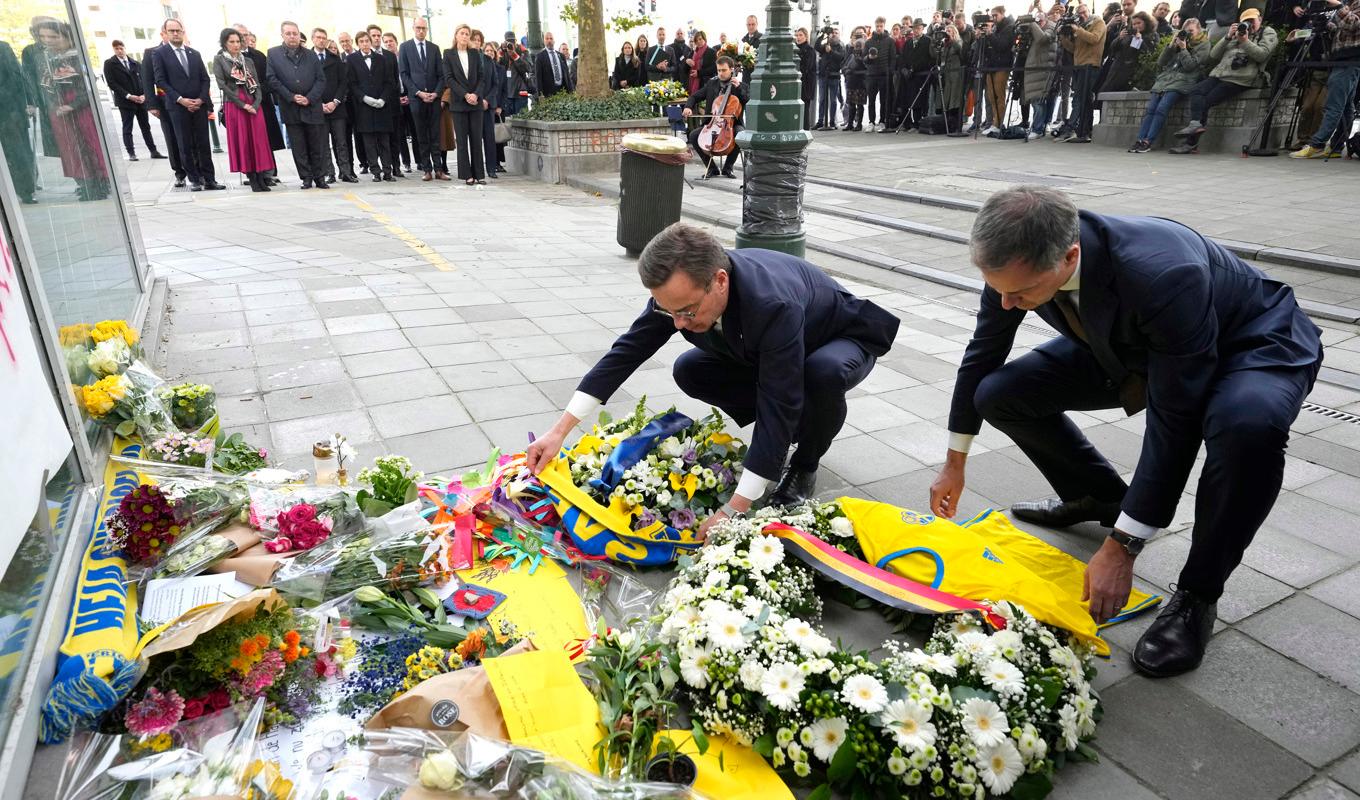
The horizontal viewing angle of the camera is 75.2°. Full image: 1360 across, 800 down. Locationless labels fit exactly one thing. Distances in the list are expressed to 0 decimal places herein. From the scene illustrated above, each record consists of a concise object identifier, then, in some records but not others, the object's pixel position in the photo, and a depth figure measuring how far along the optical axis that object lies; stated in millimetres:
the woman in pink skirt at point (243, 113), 11414
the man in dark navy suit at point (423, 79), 12969
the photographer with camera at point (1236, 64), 12031
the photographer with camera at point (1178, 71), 12531
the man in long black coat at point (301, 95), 11898
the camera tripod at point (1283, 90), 11867
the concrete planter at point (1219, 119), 12633
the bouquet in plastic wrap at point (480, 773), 1889
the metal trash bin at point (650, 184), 7871
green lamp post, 5586
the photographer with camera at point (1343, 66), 11172
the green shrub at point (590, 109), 13414
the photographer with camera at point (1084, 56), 14383
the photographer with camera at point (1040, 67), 15148
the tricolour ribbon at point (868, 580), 2586
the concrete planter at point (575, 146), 13203
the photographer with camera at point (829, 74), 19547
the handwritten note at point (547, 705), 2129
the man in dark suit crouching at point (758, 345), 2930
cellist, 12531
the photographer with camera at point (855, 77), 19109
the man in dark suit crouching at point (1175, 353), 2352
